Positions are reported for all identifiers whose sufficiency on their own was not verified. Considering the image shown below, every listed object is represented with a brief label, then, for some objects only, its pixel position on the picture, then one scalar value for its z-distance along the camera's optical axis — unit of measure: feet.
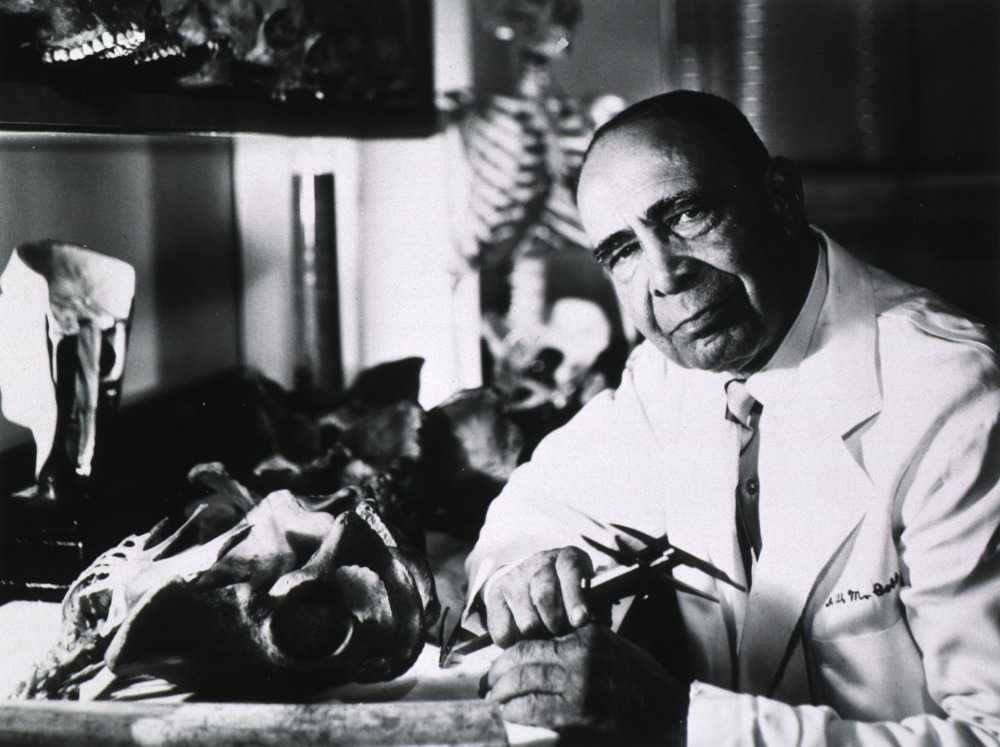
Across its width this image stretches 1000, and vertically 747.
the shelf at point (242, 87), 3.61
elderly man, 3.18
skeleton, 7.91
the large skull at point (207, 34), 4.37
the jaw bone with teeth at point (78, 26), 3.57
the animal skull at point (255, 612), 3.25
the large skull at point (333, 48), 5.32
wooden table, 2.87
